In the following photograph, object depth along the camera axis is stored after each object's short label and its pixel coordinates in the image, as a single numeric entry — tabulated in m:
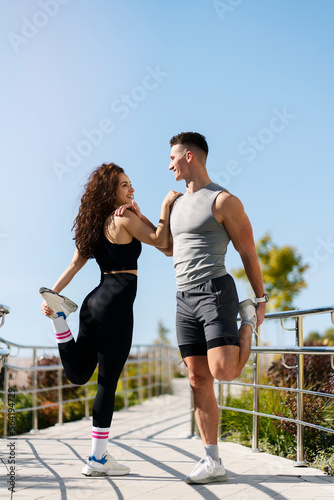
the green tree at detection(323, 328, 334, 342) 47.72
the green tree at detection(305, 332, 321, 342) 48.46
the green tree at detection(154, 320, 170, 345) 50.31
